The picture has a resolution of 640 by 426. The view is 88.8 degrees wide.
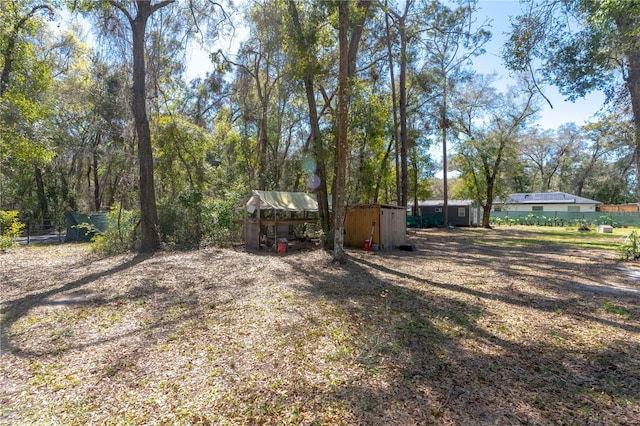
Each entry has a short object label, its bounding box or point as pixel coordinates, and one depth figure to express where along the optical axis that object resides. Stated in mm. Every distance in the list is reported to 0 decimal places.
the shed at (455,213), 28016
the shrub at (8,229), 10633
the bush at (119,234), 10055
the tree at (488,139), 24297
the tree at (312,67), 9383
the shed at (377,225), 11141
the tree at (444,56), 12477
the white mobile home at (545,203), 33219
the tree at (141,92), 9680
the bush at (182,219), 10992
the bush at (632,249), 8883
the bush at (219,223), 11438
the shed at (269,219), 10523
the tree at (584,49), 6324
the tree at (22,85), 9312
